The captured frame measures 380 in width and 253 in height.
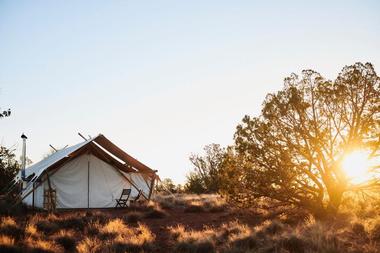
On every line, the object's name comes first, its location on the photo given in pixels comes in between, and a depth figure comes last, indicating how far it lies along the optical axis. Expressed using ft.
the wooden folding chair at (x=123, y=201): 59.06
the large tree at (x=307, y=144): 35.65
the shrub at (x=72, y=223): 34.86
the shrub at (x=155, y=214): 46.11
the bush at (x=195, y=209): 53.62
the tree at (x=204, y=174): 104.27
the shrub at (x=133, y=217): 41.57
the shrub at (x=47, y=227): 31.66
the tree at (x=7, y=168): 95.71
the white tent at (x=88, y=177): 58.75
